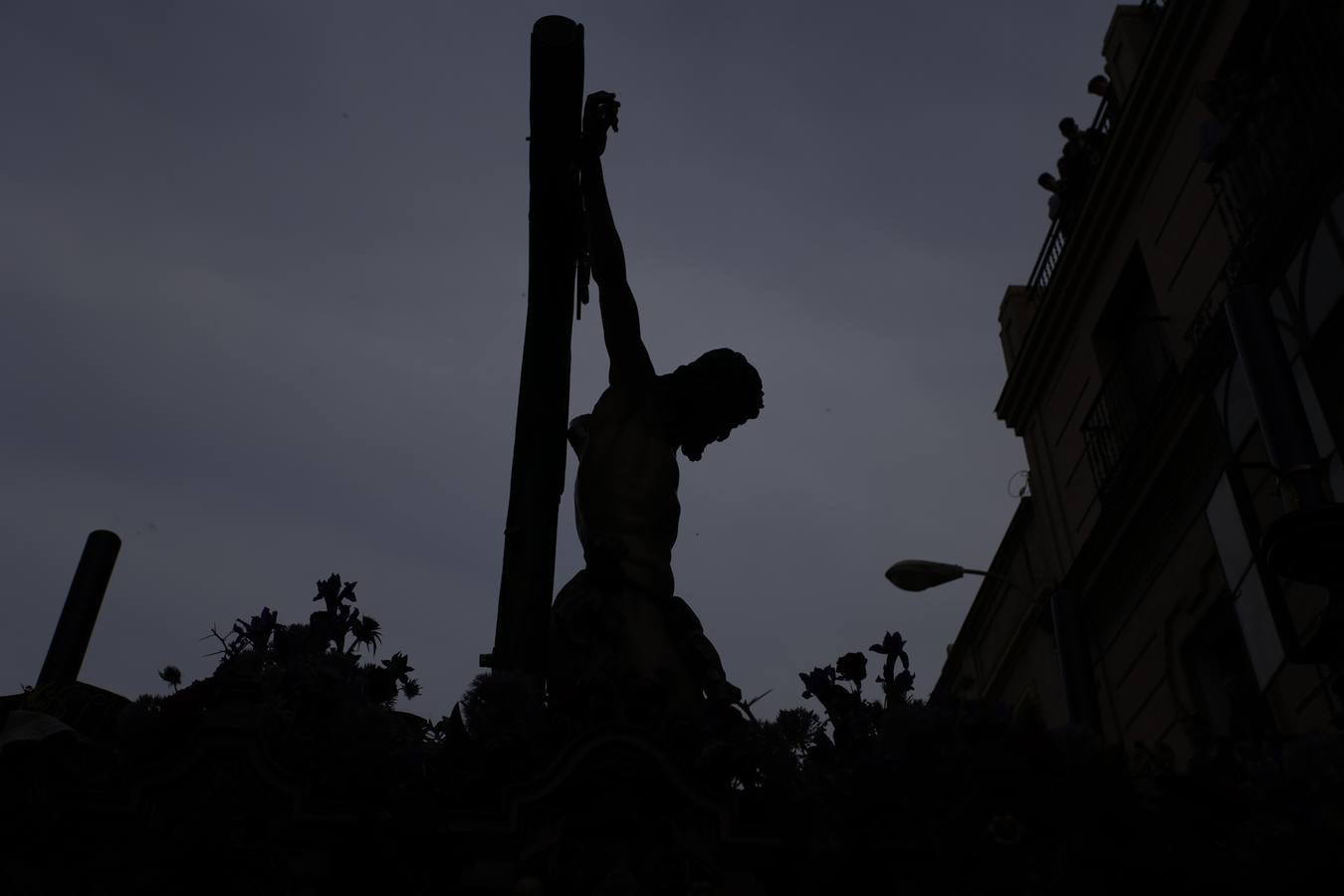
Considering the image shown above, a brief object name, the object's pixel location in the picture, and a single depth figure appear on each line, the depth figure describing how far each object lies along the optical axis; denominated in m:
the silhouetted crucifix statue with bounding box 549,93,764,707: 4.06
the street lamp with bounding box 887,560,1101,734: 4.34
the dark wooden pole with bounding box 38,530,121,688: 3.95
